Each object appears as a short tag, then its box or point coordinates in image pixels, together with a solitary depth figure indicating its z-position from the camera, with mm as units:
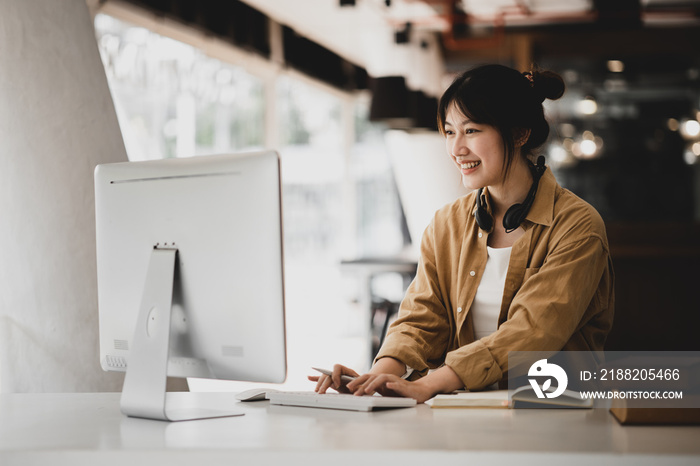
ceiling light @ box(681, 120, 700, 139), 7891
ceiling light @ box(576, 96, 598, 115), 8273
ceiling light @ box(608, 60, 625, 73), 8023
